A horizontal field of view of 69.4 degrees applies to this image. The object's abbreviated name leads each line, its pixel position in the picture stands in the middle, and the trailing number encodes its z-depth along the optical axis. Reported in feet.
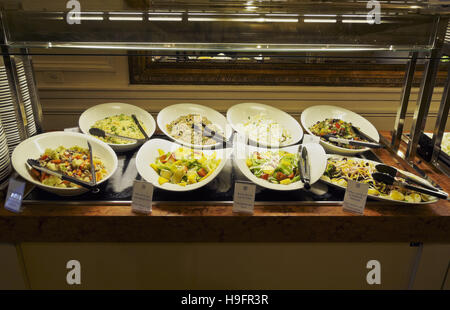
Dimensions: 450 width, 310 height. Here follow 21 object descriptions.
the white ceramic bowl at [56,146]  4.27
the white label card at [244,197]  4.19
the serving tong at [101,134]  5.39
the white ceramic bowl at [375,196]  4.34
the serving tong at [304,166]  4.47
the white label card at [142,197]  4.12
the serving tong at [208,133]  5.51
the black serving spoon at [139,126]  5.64
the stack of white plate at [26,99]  4.81
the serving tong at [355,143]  5.34
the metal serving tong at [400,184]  4.23
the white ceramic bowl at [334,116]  6.09
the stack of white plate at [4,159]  4.45
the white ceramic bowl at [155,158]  4.39
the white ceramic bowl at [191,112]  5.85
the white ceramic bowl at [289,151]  4.46
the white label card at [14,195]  4.15
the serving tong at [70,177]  4.18
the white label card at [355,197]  4.25
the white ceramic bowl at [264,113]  5.84
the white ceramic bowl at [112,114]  5.67
